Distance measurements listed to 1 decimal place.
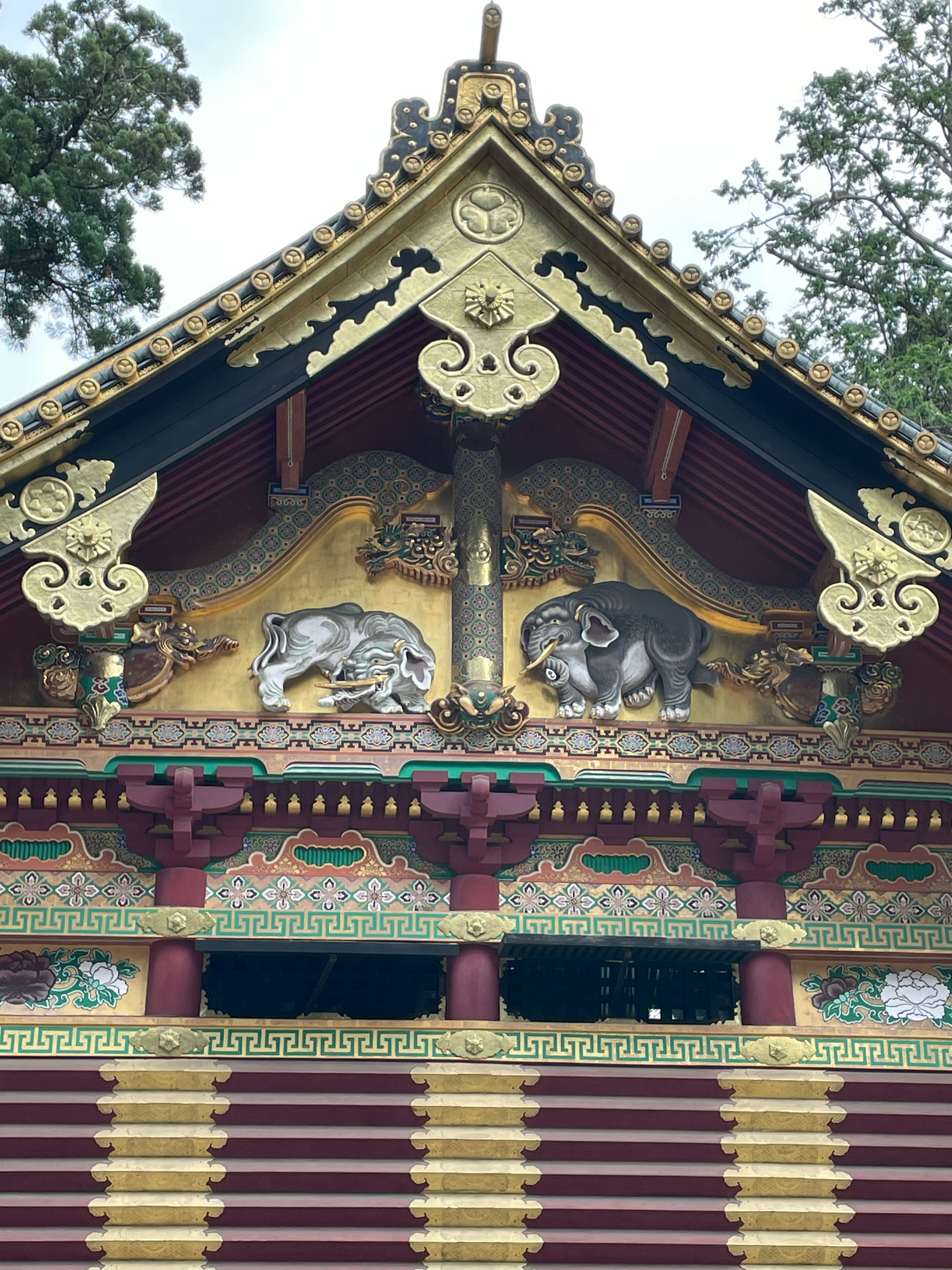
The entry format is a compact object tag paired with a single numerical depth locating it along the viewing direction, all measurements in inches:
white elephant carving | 398.3
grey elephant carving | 403.5
